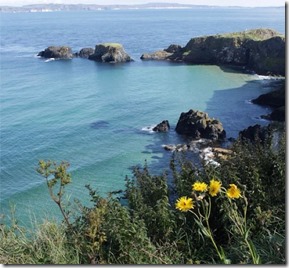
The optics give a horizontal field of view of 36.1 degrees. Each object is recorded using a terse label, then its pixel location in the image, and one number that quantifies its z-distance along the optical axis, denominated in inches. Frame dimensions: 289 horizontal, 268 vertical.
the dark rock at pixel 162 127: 1396.4
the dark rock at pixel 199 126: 1307.8
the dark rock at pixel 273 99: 1646.2
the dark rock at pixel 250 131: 1200.8
